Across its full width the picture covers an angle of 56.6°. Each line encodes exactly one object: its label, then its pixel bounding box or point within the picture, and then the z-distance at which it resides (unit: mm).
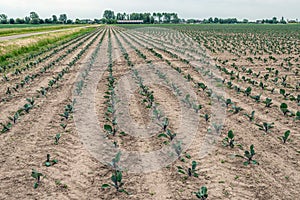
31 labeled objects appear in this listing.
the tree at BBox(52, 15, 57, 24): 169500
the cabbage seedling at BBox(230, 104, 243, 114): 8068
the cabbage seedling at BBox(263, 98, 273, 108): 8438
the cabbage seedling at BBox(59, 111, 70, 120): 7549
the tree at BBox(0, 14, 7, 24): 146112
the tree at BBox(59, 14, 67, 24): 177375
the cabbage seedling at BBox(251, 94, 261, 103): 8940
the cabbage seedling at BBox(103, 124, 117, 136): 6170
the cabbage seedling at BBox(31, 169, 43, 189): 4609
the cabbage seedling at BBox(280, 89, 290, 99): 9258
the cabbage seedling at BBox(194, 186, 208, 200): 4247
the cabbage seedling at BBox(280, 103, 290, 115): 7657
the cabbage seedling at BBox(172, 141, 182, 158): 5734
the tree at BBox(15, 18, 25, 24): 148500
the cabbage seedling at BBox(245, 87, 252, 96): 9492
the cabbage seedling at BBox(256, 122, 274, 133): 6703
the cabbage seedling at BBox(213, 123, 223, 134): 6871
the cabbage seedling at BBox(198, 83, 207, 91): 10277
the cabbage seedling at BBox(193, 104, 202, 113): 8156
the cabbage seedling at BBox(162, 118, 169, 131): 6786
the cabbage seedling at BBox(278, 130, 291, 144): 6015
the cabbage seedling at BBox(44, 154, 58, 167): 5270
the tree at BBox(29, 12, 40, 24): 146875
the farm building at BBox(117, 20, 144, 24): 166000
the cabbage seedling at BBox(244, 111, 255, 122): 7391
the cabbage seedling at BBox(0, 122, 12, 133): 6862
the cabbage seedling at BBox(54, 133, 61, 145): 6121
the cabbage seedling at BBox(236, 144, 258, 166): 5289
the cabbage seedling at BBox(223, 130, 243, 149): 5883
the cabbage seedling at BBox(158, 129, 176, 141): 6188
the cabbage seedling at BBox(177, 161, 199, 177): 4934
